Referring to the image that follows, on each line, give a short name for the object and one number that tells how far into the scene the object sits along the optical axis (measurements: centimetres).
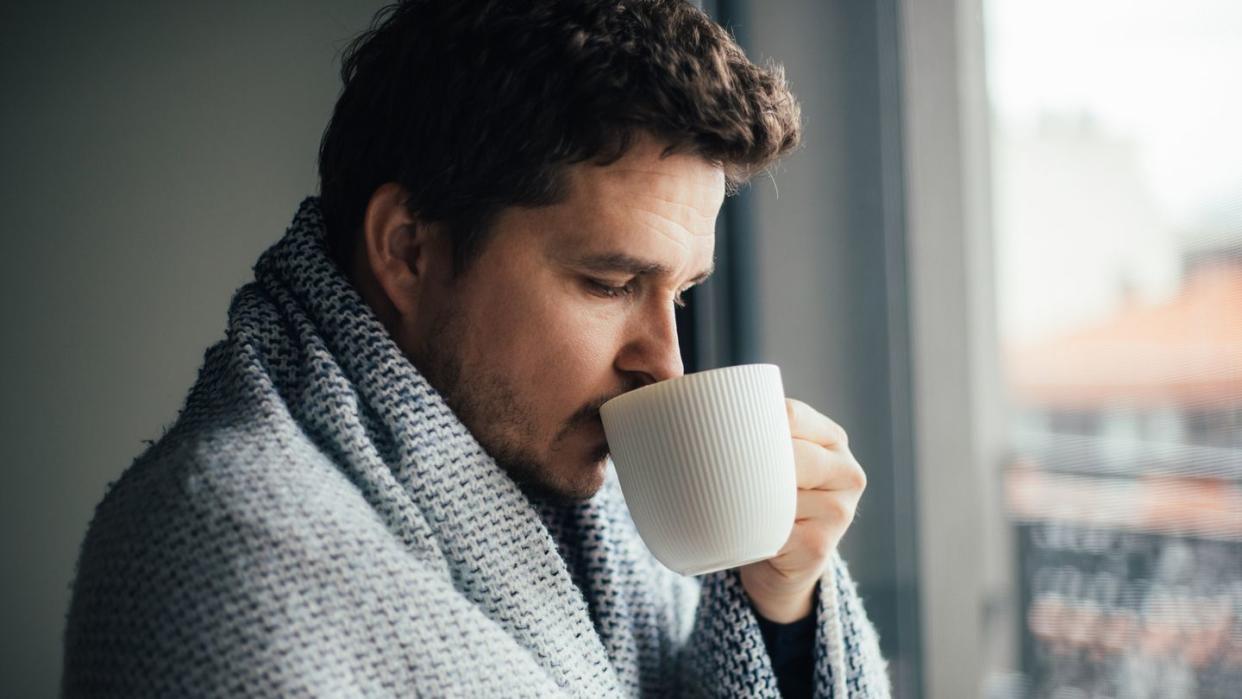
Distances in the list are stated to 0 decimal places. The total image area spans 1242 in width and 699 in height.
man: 65
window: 97
